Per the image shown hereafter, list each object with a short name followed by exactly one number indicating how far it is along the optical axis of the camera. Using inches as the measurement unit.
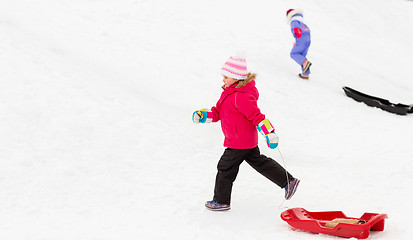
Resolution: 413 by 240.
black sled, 641.0
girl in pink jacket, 326.3
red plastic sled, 278.5
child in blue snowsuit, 753.6
